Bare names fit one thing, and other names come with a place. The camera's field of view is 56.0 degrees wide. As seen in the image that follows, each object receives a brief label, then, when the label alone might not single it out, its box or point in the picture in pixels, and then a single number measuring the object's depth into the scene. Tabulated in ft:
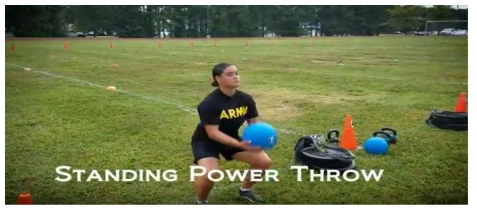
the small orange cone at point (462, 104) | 16.91
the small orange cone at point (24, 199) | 10.80
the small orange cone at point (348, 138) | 14.62
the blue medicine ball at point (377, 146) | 13.96
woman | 10.35
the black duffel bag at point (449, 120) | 16.02
